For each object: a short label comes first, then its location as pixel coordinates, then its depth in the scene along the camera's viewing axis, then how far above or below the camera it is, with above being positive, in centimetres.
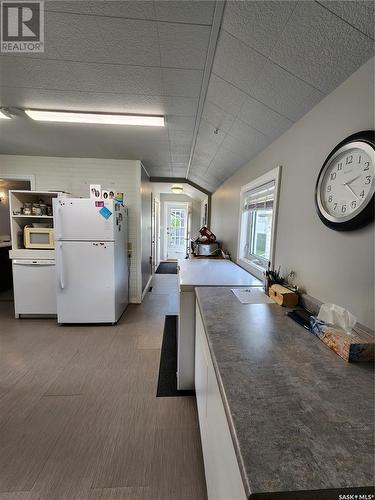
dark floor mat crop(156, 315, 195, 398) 186 -140
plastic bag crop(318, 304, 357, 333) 95 -38
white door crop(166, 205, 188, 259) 820 -15
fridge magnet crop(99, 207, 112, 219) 280 +16
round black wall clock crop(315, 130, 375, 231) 94 +23
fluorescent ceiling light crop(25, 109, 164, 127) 205 +103
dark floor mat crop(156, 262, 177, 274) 642 -131
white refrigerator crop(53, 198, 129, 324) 277 -46
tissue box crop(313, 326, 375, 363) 84 -44
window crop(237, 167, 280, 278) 197 +8
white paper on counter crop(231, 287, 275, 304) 147 -47
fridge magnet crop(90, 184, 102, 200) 279 +42
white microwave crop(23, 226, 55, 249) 308 -21
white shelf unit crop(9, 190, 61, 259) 302 -3
